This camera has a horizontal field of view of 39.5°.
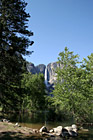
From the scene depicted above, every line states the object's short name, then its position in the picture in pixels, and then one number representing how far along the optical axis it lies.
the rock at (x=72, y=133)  14.30
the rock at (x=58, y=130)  14.50
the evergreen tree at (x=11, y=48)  11.89
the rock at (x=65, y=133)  13.91
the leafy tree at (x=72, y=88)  16.05
